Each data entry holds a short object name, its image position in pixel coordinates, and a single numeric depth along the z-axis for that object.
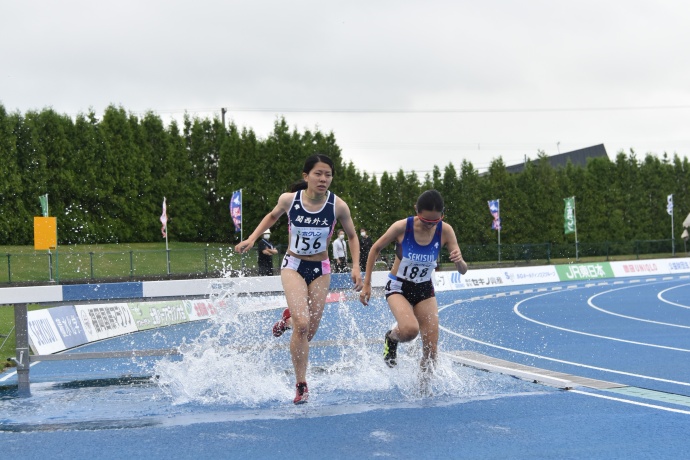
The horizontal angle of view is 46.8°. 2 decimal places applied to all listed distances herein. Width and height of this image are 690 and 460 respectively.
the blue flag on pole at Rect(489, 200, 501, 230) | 49.81
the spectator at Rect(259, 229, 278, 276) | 23.68
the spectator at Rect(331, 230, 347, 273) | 29.00
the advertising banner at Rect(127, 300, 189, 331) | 16.98
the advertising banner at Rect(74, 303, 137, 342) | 15.09
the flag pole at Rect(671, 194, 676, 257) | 57.03
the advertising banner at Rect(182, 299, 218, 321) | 18.72
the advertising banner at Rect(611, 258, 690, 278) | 41.34
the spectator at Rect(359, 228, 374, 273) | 25.67
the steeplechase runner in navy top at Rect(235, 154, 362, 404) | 7.45
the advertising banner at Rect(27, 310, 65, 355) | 12.24
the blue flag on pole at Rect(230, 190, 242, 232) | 39.78
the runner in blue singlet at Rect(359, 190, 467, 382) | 7.66
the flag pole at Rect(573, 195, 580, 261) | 51.20
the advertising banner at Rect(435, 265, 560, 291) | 30.47
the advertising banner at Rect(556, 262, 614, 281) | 37.94
